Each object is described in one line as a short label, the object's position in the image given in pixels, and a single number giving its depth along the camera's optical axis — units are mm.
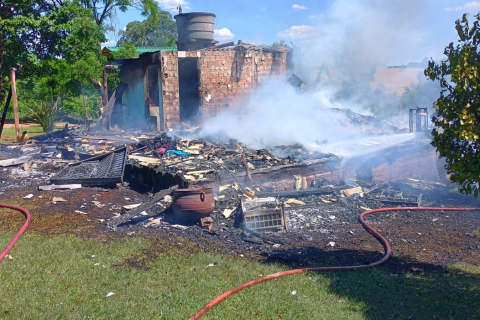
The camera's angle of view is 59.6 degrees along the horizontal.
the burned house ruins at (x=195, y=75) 18156
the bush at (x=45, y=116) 20875
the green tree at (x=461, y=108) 4332
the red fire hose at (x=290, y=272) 4328
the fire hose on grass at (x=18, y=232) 5906
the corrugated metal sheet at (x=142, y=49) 31562
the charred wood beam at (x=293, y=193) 9664
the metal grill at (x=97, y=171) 10844
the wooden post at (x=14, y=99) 17406
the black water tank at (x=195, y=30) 21047
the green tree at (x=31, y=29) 16770
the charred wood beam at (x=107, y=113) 21297
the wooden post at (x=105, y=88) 21388
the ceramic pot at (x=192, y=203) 7645
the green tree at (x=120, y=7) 28406
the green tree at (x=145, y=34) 46562
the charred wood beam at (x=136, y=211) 7617
